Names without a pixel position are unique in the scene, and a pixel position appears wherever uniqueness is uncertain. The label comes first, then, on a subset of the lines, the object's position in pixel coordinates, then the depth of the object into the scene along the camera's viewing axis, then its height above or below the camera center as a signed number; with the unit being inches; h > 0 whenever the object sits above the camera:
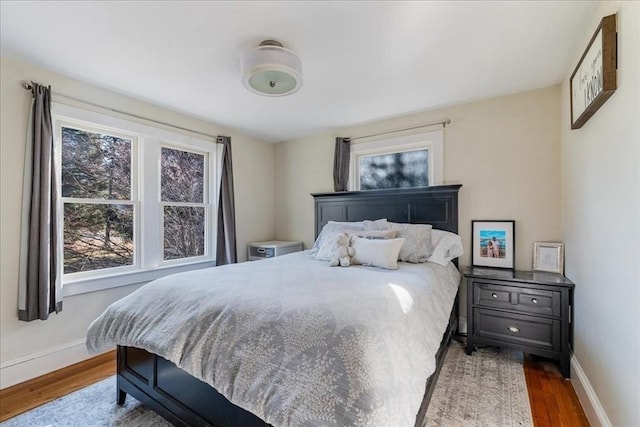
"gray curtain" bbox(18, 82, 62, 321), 87.9 -3.1
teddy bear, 97.3 -14.0
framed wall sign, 57.4 +32.1
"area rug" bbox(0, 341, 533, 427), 68.4 -49.3
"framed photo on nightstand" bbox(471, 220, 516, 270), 111.1 -11.8
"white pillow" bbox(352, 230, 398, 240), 107.6 -8.0
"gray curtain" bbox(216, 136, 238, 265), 145.9 -1.7
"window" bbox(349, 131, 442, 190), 129.1 +24.8
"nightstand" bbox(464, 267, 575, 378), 88.2 -32.2
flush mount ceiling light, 76.2 +39.2
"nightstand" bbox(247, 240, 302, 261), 153.1 -19.7
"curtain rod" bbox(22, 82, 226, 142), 90.3 +39.3
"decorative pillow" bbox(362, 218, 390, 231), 118.8 -5.0
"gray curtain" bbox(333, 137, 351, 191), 150.8 +25.7
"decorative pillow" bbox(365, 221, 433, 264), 105.3 -10.9
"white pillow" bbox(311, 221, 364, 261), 123.0 -6.8
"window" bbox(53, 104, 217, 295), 103.5 +5.2
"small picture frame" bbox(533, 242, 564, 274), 101.6 -15.5
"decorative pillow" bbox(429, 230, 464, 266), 105.8 -12.8
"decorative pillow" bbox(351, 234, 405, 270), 93.0 -13.0
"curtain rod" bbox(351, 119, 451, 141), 124.5 +39.5
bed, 43.1 -29.0
